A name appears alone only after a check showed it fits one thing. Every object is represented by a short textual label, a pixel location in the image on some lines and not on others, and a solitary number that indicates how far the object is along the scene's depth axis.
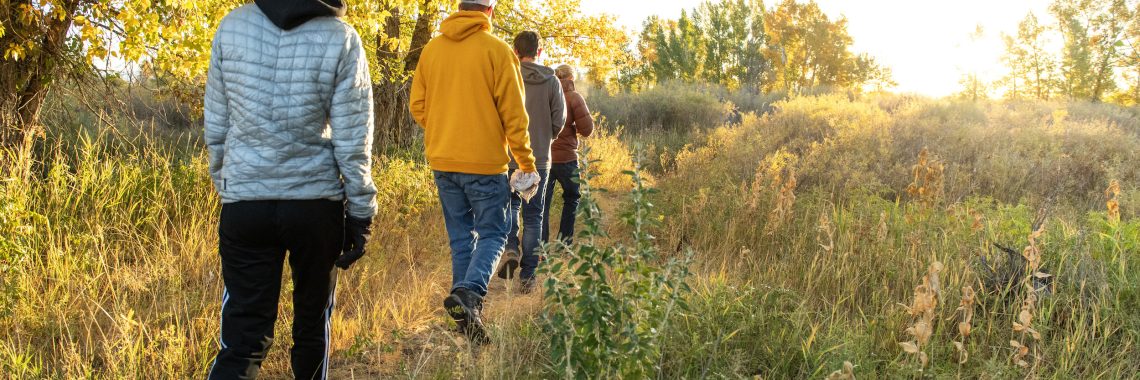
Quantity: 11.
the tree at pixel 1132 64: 29.94
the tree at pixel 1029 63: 34.91
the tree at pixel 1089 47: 31.06
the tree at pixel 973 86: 34.31
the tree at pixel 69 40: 4.26
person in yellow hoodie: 3.59
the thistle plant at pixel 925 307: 2.37
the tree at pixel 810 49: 36.66
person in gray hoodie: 4.54
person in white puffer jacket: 2.38
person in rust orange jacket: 5.16
